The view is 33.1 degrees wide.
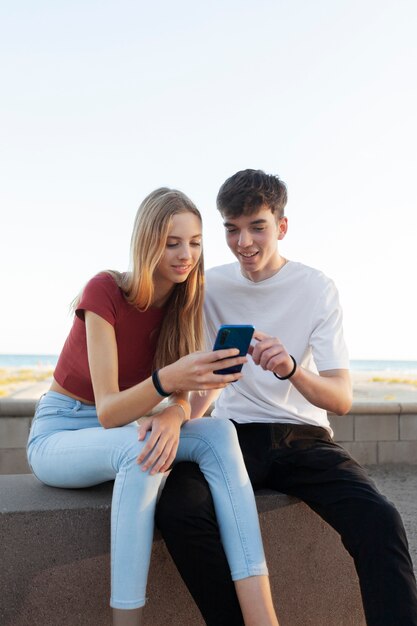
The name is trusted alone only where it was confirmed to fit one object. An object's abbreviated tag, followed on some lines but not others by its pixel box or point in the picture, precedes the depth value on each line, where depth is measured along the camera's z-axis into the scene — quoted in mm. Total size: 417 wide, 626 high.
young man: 2232
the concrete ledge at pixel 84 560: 2432
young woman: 2193
